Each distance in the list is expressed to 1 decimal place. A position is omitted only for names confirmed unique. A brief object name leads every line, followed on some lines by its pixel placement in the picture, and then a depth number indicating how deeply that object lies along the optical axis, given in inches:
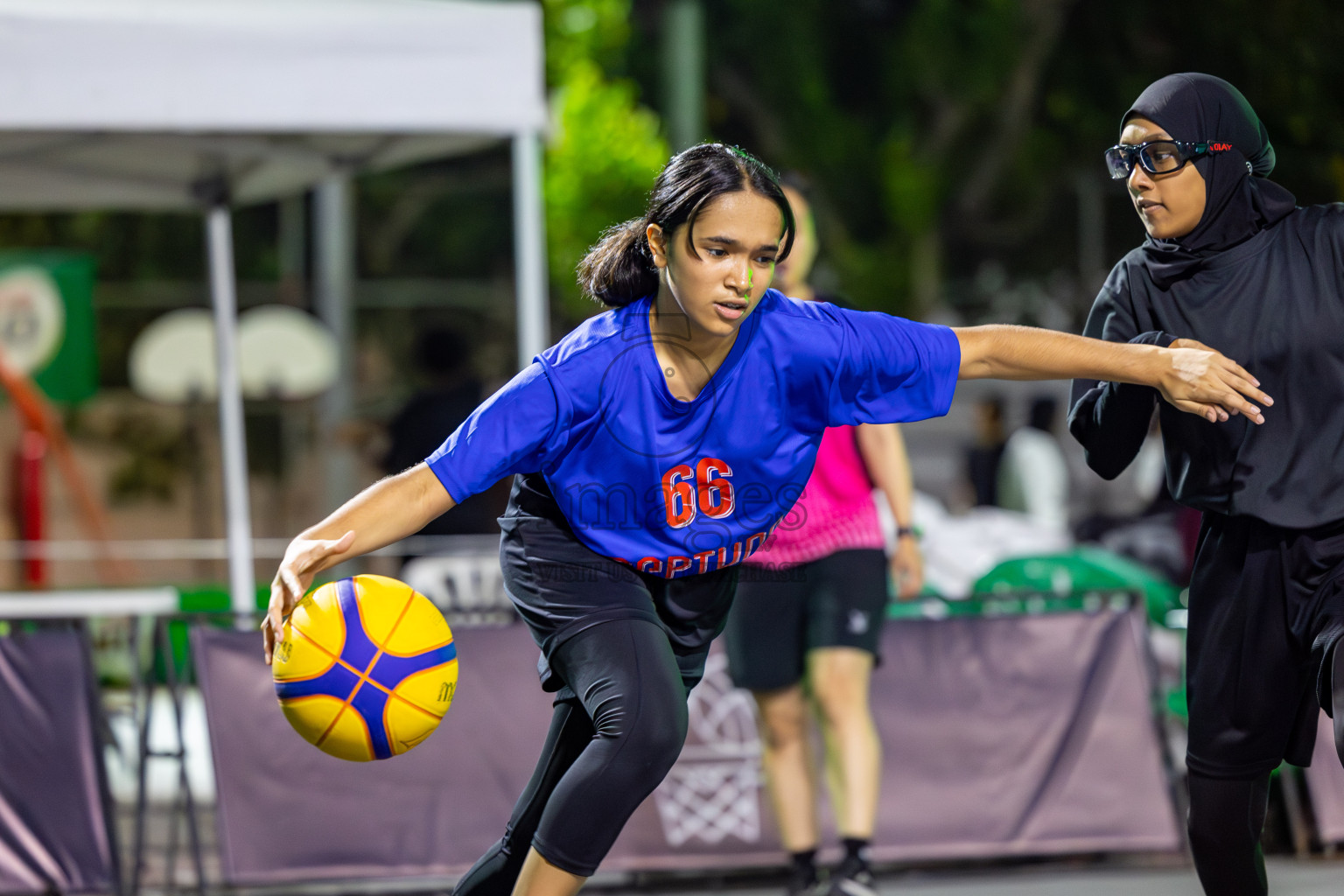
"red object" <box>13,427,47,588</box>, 836.6
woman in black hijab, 253.3
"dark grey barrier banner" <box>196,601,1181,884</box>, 411.8
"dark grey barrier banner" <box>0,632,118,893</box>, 397.7
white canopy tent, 442.9
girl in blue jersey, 239.9
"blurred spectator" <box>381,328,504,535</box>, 617.3
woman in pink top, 367.9
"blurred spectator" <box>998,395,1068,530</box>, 865.5
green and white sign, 1053.8
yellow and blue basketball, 246.2
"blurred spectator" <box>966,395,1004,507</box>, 924.6
